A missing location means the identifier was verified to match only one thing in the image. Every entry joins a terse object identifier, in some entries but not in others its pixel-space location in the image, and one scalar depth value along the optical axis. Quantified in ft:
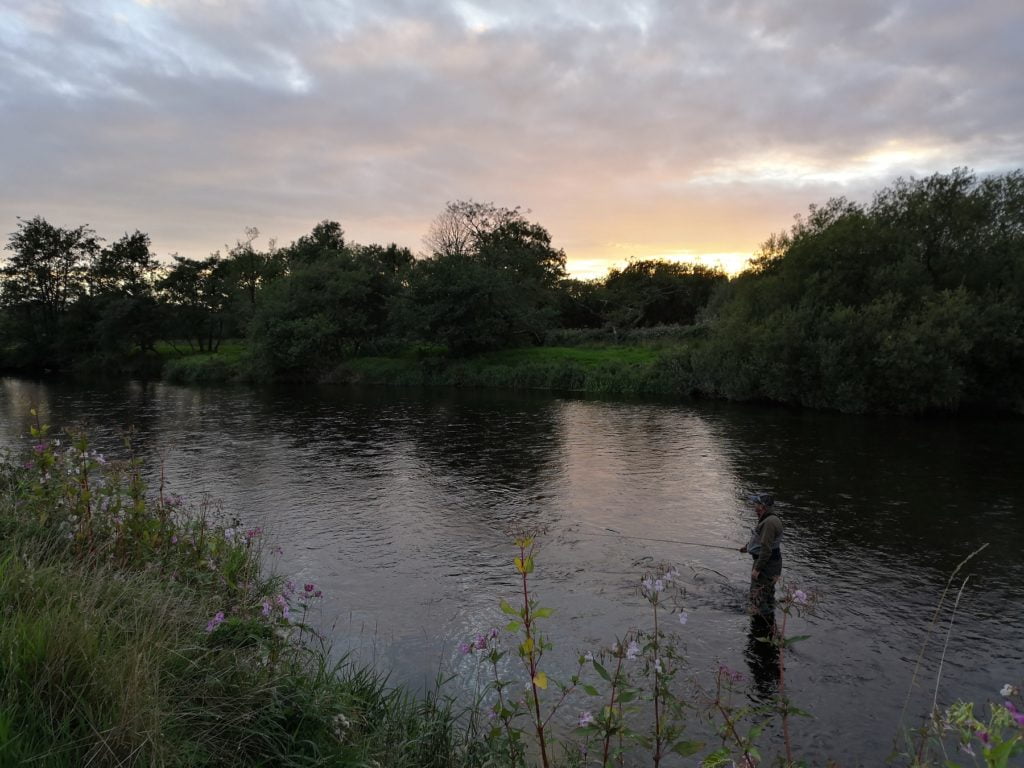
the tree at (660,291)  248.32
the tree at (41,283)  253.44
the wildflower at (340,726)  16.58
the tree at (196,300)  239.91
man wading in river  33.71
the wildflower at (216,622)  19.03
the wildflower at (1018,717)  8.34
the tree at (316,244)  258.98
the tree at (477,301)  183.73
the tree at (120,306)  232.94
